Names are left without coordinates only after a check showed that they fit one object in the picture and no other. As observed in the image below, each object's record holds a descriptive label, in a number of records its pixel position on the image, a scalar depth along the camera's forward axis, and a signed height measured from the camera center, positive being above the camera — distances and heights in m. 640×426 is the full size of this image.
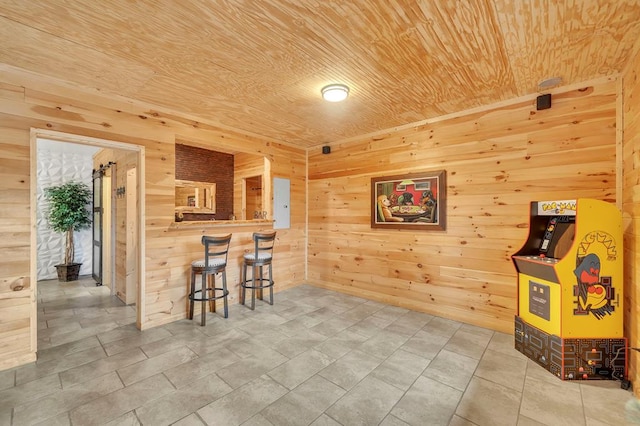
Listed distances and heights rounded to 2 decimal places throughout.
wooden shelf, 3.50 -0.18
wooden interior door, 5.28 -0.30
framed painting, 3.63 +0.16
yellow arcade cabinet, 2.22 -0.75
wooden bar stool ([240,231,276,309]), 3.98 -0.76
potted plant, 5.26 -0.05
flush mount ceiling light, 2.74 +1.26
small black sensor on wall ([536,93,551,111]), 2.86 +1.19
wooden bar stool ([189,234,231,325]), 3.36 -0.77
